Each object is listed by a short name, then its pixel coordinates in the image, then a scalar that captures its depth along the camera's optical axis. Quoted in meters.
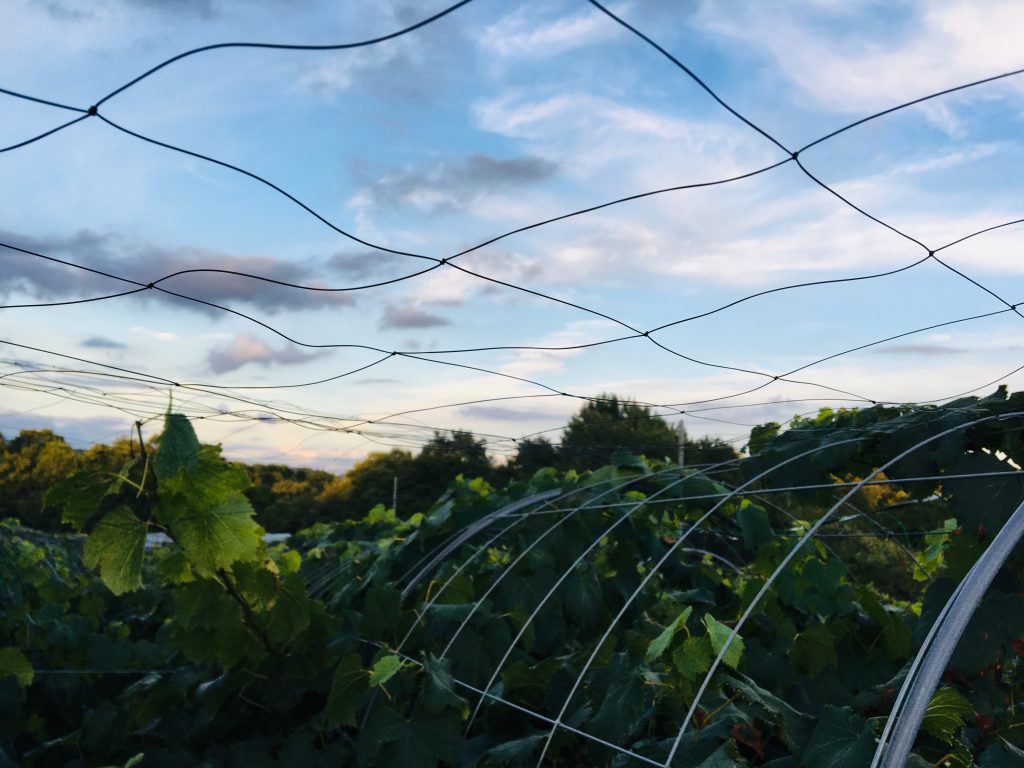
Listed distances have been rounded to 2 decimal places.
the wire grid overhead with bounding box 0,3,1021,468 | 1.78
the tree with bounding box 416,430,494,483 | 22.73
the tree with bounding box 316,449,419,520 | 24.36
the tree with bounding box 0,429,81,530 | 21.45
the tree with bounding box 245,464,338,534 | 23.89
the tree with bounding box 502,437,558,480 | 24.06
